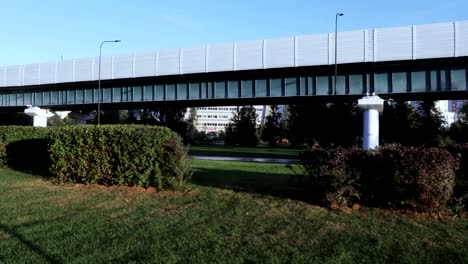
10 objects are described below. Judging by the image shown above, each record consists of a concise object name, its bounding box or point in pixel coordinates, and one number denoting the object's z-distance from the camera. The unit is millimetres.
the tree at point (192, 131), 106156
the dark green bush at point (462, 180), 9625
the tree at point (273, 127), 98688
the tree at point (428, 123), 65250
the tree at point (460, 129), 74812
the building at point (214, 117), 188750
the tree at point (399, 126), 64338
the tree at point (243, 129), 99688
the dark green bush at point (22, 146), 20578
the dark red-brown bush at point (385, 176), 9289
